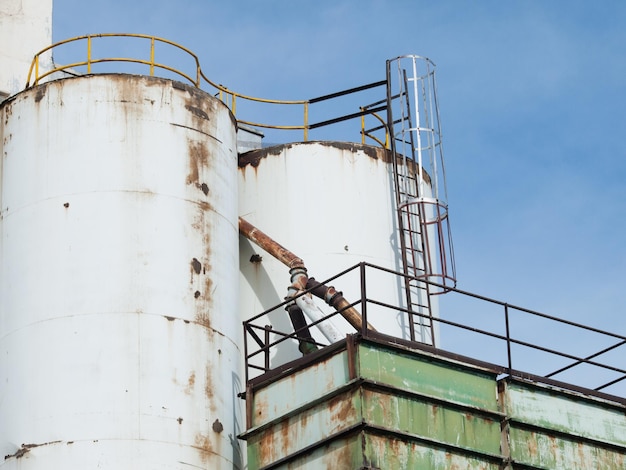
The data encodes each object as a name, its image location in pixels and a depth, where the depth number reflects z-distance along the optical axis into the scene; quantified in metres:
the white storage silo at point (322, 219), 31.39
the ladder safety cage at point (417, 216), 31.41
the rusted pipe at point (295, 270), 29.28
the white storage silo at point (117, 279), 26.52
